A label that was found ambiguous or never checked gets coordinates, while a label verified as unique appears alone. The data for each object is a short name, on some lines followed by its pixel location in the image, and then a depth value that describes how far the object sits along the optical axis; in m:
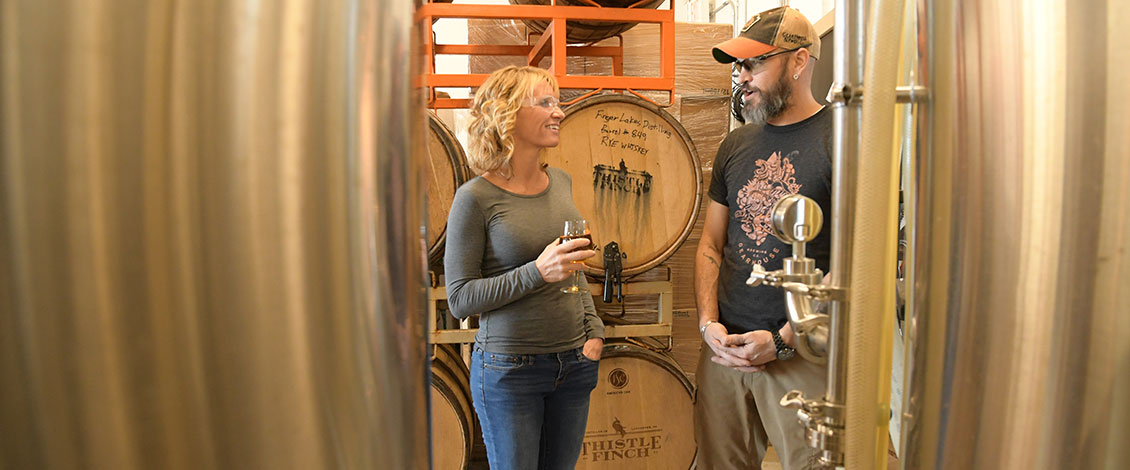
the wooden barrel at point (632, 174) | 2.99
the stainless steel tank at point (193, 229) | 0.23
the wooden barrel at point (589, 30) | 2.92
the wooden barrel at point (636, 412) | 3.04
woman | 2.20
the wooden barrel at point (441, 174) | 2.92
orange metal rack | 2.65
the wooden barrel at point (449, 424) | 2.95
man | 2.29
